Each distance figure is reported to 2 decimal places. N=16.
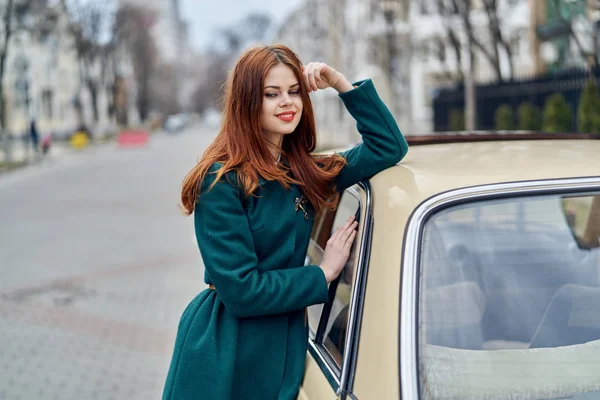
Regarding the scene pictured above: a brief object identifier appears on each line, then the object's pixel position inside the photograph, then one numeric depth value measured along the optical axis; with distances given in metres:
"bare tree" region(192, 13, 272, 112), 105.62
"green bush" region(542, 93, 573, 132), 13.62
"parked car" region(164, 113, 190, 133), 78.68
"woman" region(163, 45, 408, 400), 2.10
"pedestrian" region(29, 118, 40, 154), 31.56
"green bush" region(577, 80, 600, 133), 11.79
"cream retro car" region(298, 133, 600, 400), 1.84
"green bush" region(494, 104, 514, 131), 16.64
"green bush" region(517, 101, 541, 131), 15.60
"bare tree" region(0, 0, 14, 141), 29.06
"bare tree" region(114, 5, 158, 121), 63.51
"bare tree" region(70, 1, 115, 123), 51.00
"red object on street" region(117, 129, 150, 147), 50.41
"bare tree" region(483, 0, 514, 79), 16.20
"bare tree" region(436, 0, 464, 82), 17.47
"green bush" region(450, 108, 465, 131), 20.60
